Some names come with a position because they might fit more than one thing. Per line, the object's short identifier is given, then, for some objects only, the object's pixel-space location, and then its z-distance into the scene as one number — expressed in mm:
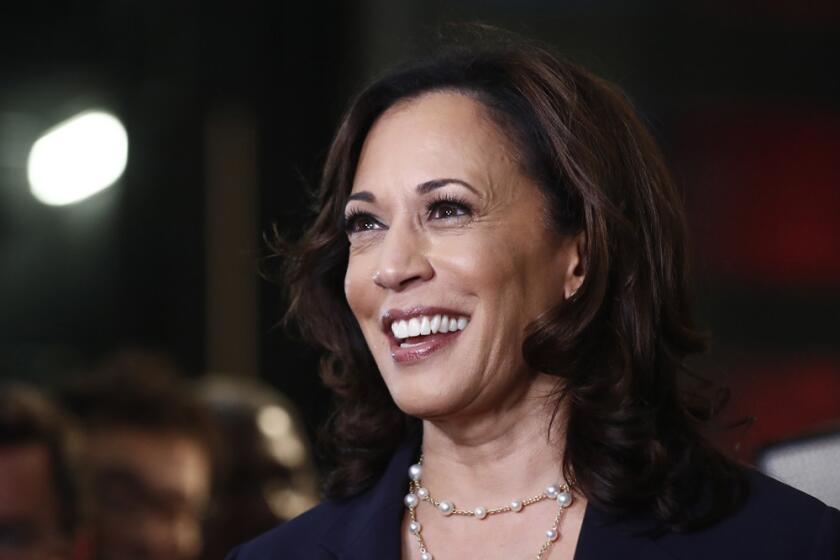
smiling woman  4145
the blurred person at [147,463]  7277
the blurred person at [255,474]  7676
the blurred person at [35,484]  6055
